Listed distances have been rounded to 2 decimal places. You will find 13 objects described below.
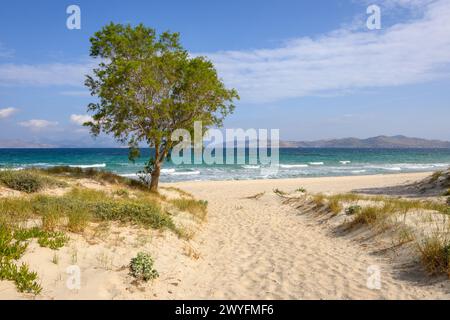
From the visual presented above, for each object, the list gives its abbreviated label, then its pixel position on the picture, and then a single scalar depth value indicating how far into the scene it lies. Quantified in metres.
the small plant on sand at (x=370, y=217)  11.96
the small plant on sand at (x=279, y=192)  26.70
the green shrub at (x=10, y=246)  6.67
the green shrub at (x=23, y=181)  14.12
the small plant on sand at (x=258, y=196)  26.57
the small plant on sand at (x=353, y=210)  14.06
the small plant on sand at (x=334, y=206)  15.48
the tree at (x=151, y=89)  19.77
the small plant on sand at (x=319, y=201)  18.10
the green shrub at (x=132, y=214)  10.77
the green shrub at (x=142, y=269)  7.05
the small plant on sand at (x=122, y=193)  17.19
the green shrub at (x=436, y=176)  24.70
